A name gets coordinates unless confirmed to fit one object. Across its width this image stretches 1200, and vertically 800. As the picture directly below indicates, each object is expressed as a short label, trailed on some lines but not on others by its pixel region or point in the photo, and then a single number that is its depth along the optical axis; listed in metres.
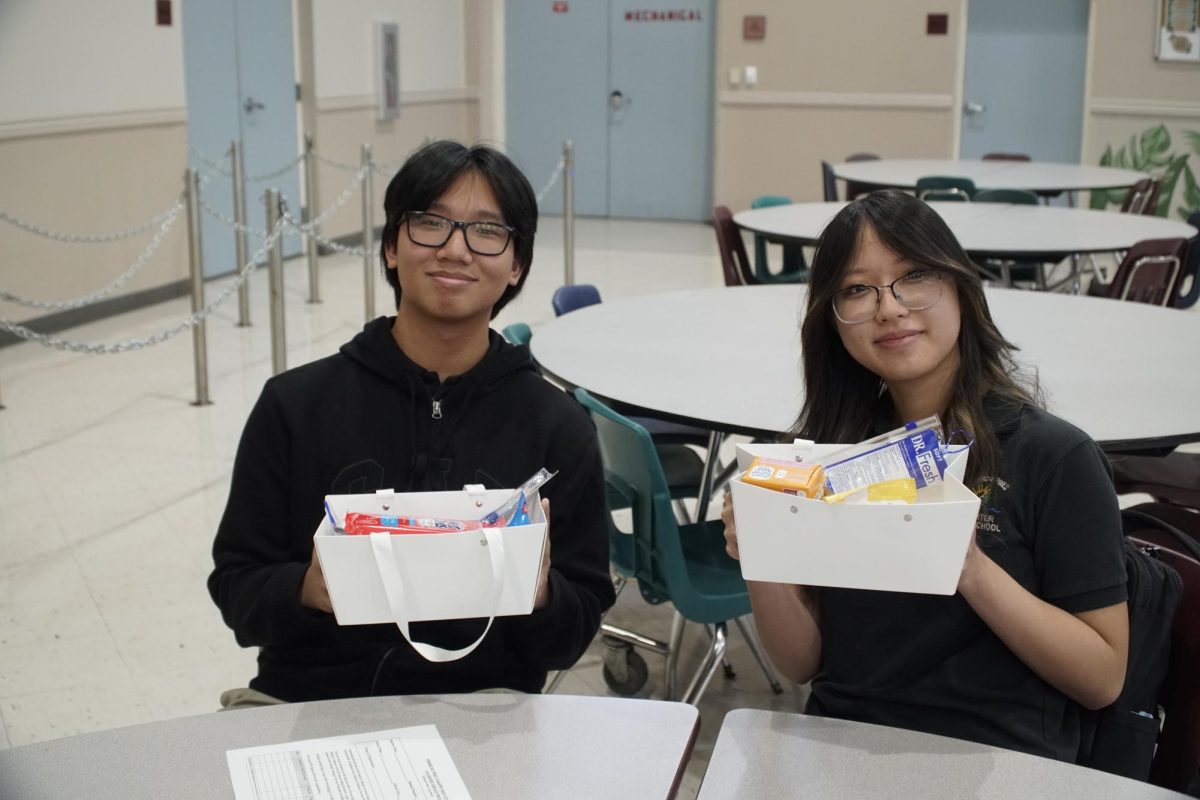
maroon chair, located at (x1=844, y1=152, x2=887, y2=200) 7.02
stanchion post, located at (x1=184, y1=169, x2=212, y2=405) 5.32
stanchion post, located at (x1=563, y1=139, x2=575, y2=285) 7.47
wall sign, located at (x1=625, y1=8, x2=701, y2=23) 10.63
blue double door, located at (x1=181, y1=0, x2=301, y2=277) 7.71
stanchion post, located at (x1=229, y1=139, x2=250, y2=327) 6.64
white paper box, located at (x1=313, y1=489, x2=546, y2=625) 1.23
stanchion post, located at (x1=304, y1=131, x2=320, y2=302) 7.59
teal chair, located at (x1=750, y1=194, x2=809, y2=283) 5.83
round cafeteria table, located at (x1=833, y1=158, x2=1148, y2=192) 6.78
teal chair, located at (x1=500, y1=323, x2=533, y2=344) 2.92
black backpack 1.48
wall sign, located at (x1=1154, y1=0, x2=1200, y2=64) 9.22
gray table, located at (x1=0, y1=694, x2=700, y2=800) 1.19
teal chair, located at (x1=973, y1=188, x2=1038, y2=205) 5.99
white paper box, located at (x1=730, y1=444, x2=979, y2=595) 1.18
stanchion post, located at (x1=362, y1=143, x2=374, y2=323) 6.52
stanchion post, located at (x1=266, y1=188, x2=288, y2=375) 5.00
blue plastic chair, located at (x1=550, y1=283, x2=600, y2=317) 3.58
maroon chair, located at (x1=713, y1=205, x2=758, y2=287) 5.22
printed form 1.18
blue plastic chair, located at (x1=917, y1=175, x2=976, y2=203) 6.25
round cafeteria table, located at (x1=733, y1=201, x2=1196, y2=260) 4.46
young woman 1.44
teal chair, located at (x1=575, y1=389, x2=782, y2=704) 2.35
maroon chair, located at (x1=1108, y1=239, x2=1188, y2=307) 4.32
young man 1.67
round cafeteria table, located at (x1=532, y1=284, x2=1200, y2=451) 2.38
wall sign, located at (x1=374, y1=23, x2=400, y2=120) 9.56
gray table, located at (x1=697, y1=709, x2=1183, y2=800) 1.18
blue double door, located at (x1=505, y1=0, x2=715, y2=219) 10.77
